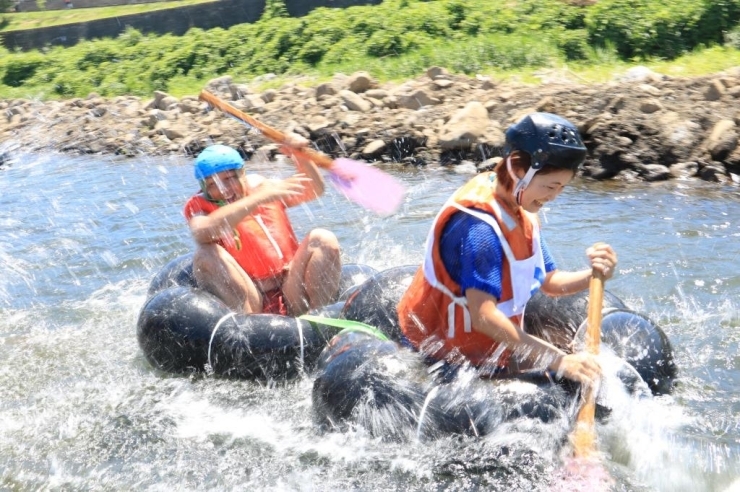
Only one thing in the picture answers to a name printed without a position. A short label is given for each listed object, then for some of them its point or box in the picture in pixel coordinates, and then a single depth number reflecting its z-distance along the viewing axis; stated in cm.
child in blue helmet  545
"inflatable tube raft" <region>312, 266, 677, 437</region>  414
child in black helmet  388
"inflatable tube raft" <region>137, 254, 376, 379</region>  520
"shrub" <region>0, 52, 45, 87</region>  2383
